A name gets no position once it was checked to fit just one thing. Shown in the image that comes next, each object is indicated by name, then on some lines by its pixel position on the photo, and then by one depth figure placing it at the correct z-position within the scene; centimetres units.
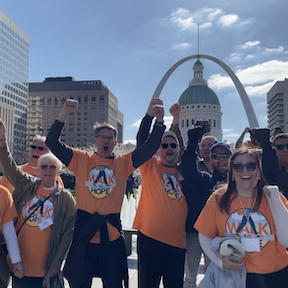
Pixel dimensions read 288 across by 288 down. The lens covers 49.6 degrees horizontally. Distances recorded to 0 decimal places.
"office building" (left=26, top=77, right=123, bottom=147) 13525
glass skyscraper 10338
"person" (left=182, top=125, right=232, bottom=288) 372
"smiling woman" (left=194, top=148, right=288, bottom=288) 273
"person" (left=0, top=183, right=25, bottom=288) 326
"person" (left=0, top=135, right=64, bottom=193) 468
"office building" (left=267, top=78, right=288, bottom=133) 13371
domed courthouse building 10381
